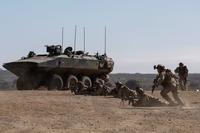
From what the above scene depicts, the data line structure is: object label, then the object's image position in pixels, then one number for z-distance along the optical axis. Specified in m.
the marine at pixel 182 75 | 37.16
